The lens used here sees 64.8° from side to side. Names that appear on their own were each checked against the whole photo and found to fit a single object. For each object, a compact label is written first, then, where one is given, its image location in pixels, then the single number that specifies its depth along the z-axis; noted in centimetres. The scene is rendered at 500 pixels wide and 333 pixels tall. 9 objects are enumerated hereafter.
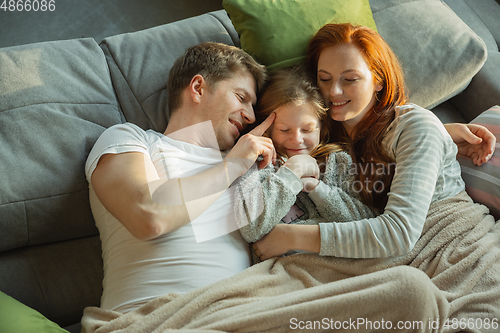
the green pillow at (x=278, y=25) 156
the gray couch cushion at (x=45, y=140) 126
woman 119
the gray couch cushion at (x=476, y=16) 206
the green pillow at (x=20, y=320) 101
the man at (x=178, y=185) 112
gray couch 127
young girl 124
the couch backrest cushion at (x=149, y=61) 153
